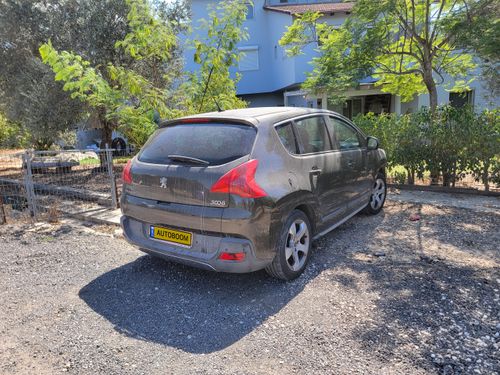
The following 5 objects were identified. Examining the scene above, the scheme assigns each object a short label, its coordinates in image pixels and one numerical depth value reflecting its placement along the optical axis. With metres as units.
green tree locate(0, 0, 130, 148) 10.02
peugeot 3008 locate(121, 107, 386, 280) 3.43
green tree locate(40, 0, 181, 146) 6.64
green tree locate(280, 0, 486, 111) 7.80
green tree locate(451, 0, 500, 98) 6.54
